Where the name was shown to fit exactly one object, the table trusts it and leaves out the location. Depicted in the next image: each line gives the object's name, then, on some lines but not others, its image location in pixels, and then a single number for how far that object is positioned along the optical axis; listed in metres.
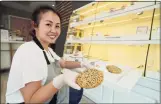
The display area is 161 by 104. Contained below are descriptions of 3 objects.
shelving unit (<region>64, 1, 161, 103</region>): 0.68
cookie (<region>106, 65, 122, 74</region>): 0.56
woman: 0.41
